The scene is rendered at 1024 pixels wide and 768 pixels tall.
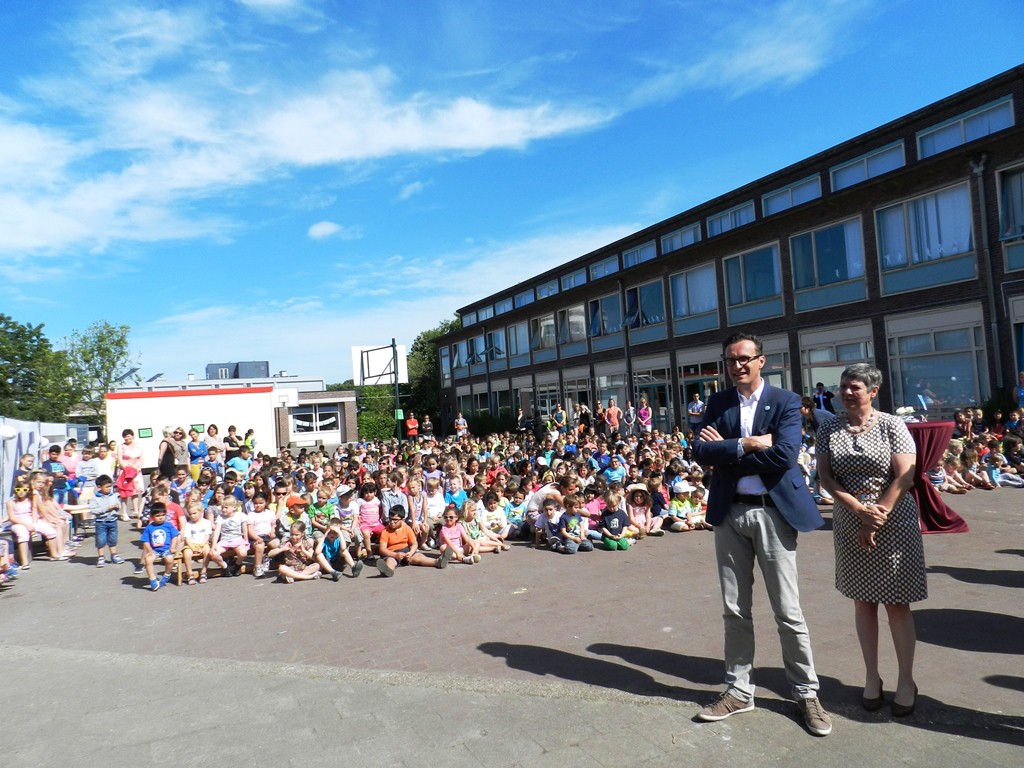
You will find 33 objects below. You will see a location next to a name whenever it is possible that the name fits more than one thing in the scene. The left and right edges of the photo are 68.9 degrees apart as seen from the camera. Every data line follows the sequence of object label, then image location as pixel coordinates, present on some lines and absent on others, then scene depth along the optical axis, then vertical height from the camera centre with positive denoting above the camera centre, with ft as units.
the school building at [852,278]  58.80 +11.19
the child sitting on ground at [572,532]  32.82 -5.78
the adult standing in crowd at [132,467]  50.62 -2.28
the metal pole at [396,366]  92.63 +6.39
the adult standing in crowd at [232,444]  59.36 -1.42
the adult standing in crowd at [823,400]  60.54 -1.13
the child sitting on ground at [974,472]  42.39 -5.51
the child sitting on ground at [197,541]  31.78 -4.88
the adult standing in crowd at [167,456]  54.49 -1.79
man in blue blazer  12.97 -2.19
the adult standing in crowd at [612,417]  79.36 -1.75
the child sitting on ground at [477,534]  33.71 -5.68
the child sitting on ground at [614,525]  32.89 -5.61
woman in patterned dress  12.81 -2.42
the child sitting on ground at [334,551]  31.07 -5.48
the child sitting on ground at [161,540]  31.45 -4.61
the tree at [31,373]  146.72 +13.68
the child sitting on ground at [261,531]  32.22 -4.69
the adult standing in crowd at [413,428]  103.52 -1.94
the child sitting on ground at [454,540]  31.91 -5.58
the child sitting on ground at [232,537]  32.48 -4.84
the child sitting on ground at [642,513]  35.14 -5.42
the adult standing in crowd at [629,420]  83.63 -2.36
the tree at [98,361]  179.73 +18.28
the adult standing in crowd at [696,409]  76.59 -1.47
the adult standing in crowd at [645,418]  80.88 -2.14
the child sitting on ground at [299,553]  31.09 -5.48
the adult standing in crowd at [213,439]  59.74 -0.88
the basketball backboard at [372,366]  106.52 +7.27
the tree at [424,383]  229.04 +9.47
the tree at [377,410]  166.50 +1.98
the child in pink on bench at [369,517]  33.60 -4.60
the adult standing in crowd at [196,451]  57.26 -1.66
